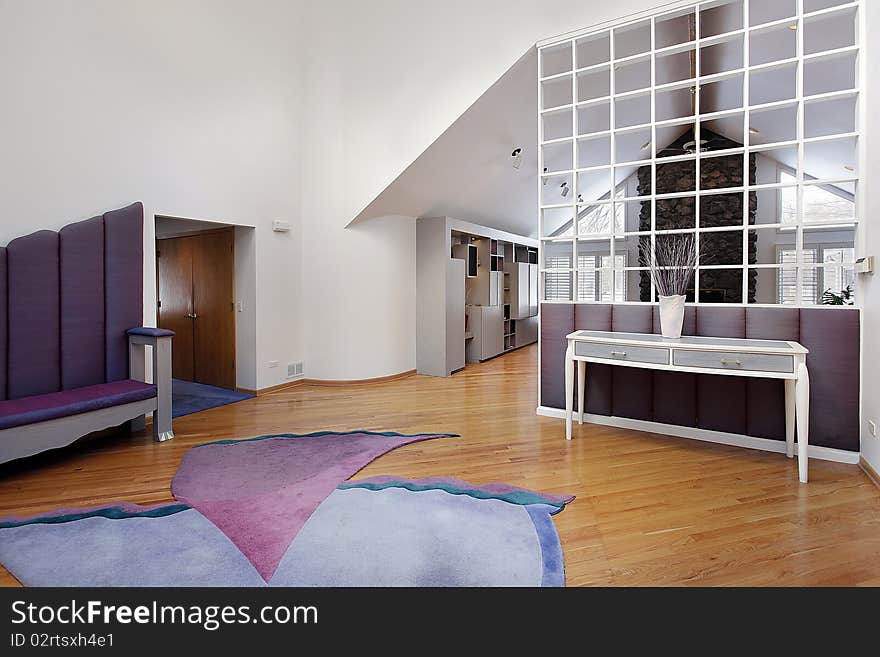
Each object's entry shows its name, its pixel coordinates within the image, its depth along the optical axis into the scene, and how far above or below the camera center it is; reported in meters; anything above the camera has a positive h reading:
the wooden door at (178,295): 6.13 +0.26
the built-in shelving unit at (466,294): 6.61 +0.29
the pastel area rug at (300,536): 2.00 -0.99
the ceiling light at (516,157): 6.25 +1.92
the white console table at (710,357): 2.92 -0.29
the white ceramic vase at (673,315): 3.52 -0.01
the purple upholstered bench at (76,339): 3.20 -0.16
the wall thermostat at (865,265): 2.97 +0.27
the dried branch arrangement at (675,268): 3.72 +0.33
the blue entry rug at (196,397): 4.91 -0.84
